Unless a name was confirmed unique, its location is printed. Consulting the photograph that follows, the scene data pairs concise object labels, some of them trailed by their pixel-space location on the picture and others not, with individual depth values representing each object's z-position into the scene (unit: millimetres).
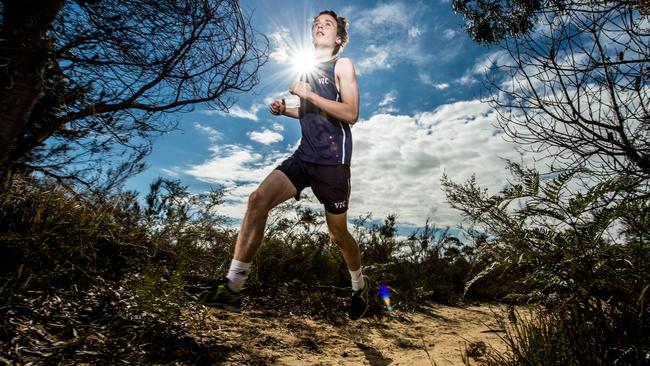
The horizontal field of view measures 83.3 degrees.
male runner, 2824
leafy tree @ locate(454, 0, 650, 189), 2654
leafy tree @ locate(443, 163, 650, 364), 1483
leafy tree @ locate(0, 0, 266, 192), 3908
